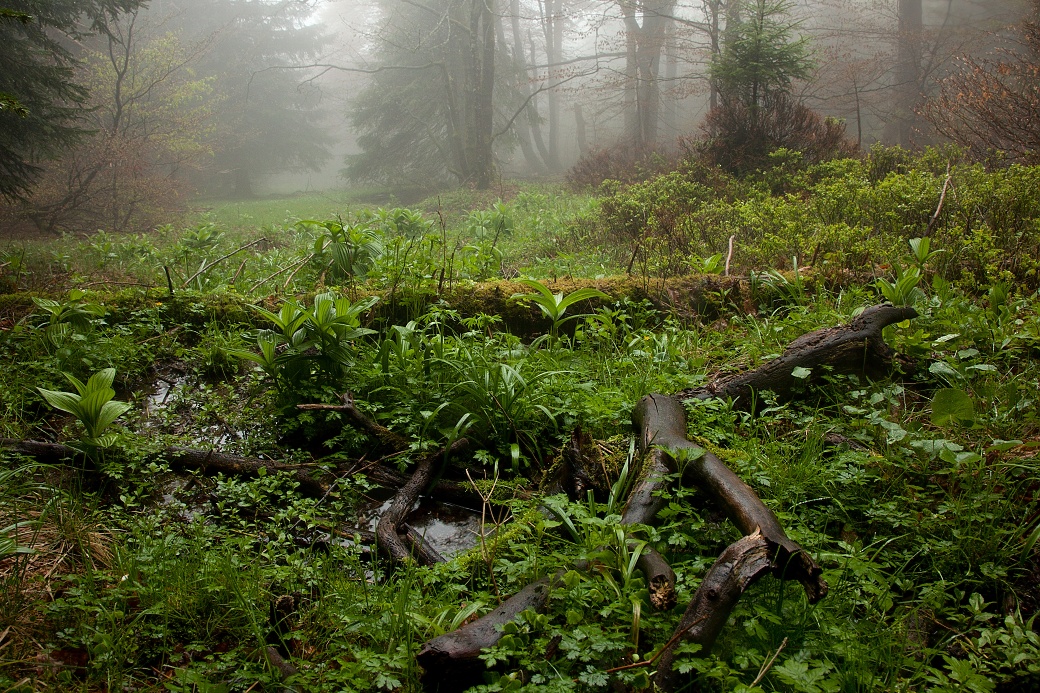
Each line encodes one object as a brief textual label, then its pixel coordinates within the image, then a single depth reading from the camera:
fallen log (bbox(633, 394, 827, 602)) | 1.77
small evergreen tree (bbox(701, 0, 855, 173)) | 10.38
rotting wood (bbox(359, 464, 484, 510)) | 2.88
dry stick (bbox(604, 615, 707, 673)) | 1.56
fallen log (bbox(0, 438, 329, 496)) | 2.83
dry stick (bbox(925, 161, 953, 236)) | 5.36
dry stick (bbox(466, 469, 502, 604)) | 2.04
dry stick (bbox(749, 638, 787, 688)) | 1.55
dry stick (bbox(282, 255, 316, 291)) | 4.97
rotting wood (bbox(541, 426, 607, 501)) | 2.70
